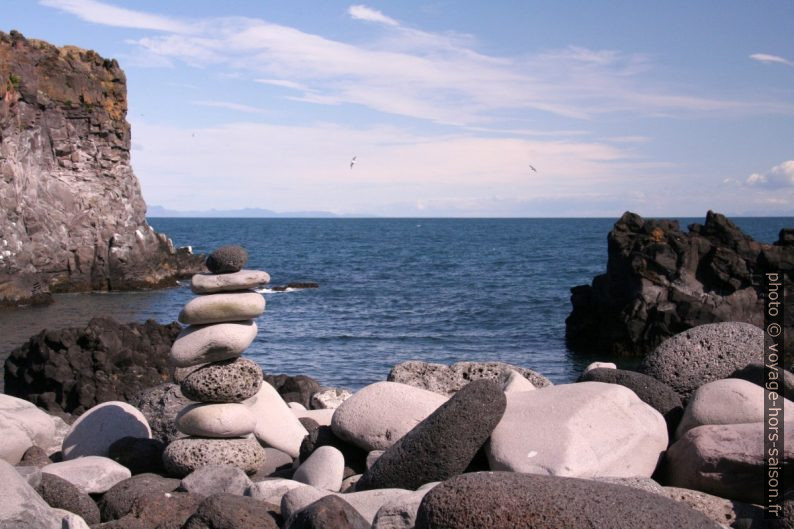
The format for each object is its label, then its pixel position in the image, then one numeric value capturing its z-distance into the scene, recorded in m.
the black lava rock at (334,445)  9.20
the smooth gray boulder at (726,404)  8.09
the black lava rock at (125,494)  7.61
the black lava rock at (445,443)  7.67
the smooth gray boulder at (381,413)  9.00
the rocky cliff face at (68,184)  41.97
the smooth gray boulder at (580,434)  7.50
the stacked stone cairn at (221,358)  9.70
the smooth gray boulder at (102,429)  10.66
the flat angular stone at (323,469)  8.37
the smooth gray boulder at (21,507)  6.45
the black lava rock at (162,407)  11.41
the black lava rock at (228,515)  6.42
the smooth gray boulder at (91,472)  8.18
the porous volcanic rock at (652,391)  9.09
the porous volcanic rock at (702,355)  10.11
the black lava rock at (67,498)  7.42
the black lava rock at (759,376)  8.89
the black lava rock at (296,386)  16.39
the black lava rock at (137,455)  9.98
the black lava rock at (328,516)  6.00
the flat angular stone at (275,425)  10.83
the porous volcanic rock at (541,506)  5.15
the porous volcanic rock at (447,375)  12.37
